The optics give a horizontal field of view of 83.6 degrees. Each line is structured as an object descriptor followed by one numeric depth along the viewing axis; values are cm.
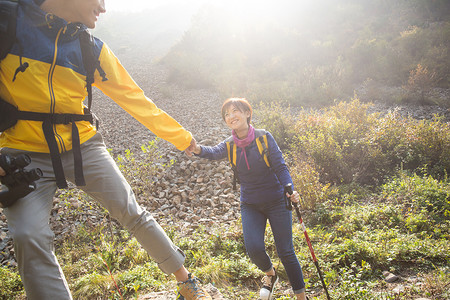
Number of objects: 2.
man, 150
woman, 236
